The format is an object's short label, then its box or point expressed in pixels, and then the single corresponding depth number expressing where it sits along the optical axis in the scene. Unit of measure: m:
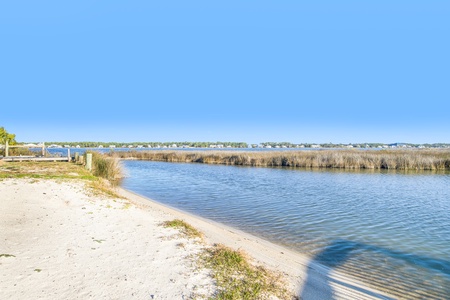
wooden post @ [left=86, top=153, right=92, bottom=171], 18.20
